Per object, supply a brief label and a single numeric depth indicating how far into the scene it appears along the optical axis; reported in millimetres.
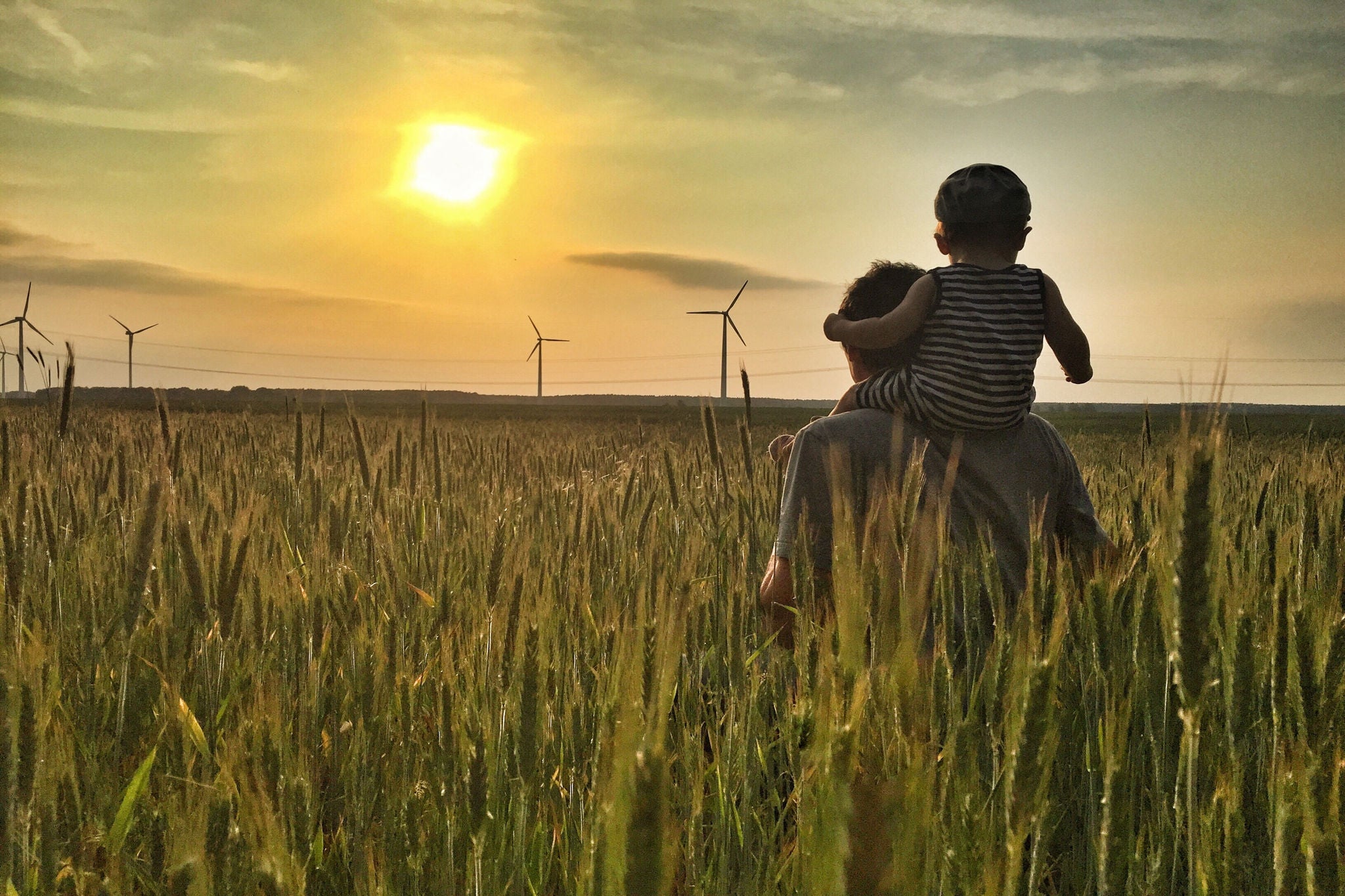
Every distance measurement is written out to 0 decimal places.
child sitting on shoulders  2111
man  2176
